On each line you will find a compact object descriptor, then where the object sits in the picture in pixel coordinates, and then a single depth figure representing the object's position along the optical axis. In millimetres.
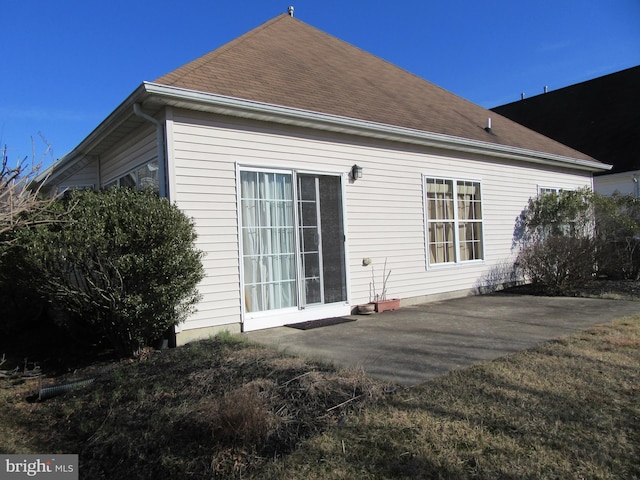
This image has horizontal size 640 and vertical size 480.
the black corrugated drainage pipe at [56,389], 4355
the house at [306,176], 6199
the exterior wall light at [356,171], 7922
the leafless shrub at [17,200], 4449
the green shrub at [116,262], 4648
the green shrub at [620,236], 11055
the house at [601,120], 17781
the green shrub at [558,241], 10055
